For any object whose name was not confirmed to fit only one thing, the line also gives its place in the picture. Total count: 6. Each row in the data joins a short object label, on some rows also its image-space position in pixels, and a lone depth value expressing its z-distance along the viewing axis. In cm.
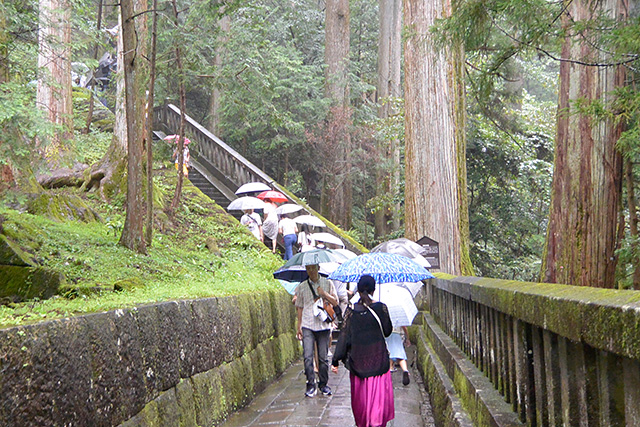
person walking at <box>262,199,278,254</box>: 1745
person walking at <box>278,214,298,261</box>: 1631
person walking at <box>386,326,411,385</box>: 889
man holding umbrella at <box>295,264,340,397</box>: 875
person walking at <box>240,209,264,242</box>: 1712
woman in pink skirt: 636
